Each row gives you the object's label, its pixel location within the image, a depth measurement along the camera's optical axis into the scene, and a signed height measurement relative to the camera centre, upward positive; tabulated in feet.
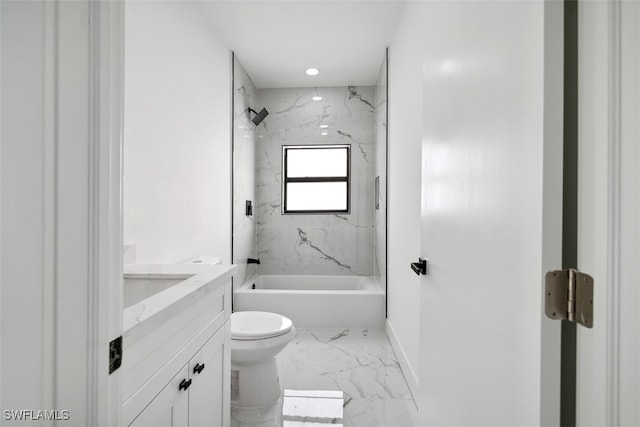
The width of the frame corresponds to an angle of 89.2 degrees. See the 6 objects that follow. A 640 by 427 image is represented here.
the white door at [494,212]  1.89 +0.02
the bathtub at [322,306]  9.98 -2.87
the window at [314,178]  13.29 +1.46
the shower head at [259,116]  12.15 +3.66
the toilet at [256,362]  5.71 -2.76
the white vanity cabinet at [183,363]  2.36 -1.36
